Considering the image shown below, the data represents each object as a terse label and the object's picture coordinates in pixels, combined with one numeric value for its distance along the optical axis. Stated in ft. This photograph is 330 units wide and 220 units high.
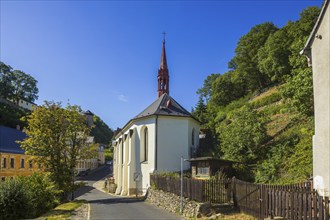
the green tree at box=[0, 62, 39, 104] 312.09
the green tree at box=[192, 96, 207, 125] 173.85
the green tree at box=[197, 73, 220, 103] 251.19
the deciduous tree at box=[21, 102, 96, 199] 93.15
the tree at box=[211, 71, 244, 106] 207.51
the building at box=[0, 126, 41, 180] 161.07
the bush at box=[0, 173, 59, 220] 61.00
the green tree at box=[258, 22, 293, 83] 159.02
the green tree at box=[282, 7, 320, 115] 84.19
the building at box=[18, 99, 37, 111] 330.57
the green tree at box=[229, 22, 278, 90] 197.06
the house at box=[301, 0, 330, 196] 39.47
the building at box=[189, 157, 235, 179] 86.43
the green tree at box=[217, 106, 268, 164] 93.86
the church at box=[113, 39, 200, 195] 106.11
